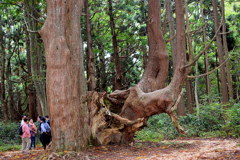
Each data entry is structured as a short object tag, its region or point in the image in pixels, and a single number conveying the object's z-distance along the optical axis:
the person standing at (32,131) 13.38
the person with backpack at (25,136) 12.34
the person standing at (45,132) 11.66
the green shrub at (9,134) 18.16
